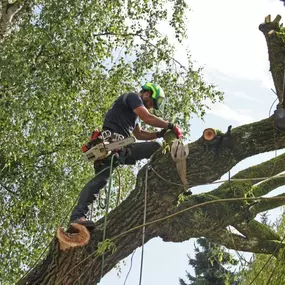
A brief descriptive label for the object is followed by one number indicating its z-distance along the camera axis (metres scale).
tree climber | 7.73
